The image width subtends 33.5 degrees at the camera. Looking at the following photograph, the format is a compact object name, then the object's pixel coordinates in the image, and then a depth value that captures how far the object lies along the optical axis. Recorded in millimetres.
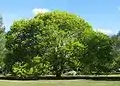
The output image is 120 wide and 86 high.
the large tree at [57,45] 43521
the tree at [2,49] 48000
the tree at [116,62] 46843
